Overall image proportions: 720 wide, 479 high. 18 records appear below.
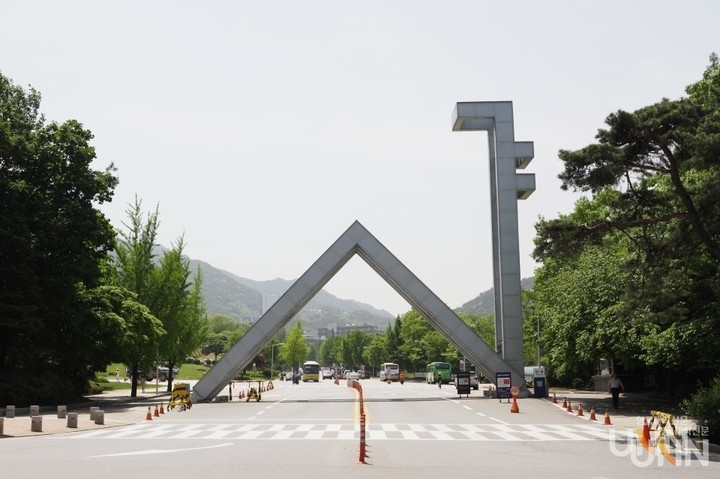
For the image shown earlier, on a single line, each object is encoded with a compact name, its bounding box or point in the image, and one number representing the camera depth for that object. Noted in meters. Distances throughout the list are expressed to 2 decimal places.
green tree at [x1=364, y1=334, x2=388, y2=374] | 151.02
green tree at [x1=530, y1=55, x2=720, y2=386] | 20.88
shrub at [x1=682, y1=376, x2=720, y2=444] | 18.55
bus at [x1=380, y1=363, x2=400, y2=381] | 101.25
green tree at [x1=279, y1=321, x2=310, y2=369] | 148.38
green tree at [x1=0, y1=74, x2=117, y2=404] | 35.97
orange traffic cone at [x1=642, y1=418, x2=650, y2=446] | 17.97
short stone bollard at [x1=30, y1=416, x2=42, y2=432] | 23.19
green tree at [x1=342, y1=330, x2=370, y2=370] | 188.88
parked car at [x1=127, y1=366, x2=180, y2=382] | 113.44
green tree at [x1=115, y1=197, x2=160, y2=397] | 52.56
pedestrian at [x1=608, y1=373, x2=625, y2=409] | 33.78
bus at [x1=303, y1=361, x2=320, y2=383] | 106.25
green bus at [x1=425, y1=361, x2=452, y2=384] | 82.12
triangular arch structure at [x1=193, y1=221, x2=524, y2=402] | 41.69
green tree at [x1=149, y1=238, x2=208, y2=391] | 53.12
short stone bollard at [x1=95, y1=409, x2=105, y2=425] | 26.52
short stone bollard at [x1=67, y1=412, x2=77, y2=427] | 24.91
